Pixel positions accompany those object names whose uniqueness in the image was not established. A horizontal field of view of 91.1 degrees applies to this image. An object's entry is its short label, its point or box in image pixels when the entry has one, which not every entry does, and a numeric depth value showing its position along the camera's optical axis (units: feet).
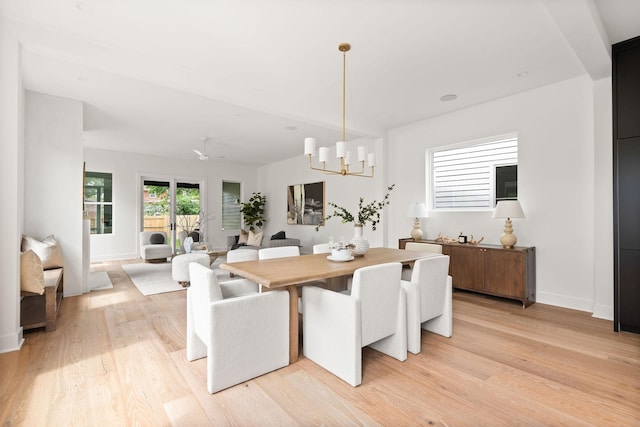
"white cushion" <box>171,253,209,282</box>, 14.71
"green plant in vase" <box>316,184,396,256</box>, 10.23
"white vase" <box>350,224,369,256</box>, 10.21
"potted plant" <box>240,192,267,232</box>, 29.91
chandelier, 9.33
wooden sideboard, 12.21
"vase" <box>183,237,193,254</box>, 18.42
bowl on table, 9.10
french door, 26.02
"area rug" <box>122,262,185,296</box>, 14.83
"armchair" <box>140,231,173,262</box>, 21.71
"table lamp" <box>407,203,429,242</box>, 15.84
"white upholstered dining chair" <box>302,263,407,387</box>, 6.68
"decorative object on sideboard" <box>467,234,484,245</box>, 14.28
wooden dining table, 6.87
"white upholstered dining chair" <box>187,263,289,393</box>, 6.35
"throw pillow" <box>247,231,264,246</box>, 22.91
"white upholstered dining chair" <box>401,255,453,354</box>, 8.20
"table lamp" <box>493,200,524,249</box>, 12.41
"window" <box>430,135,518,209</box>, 14.10
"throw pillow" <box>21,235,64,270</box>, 11.62
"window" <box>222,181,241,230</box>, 29.91
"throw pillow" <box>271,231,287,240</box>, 24.03
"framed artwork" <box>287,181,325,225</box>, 24.35
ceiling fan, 20.33
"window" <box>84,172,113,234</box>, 23.36
